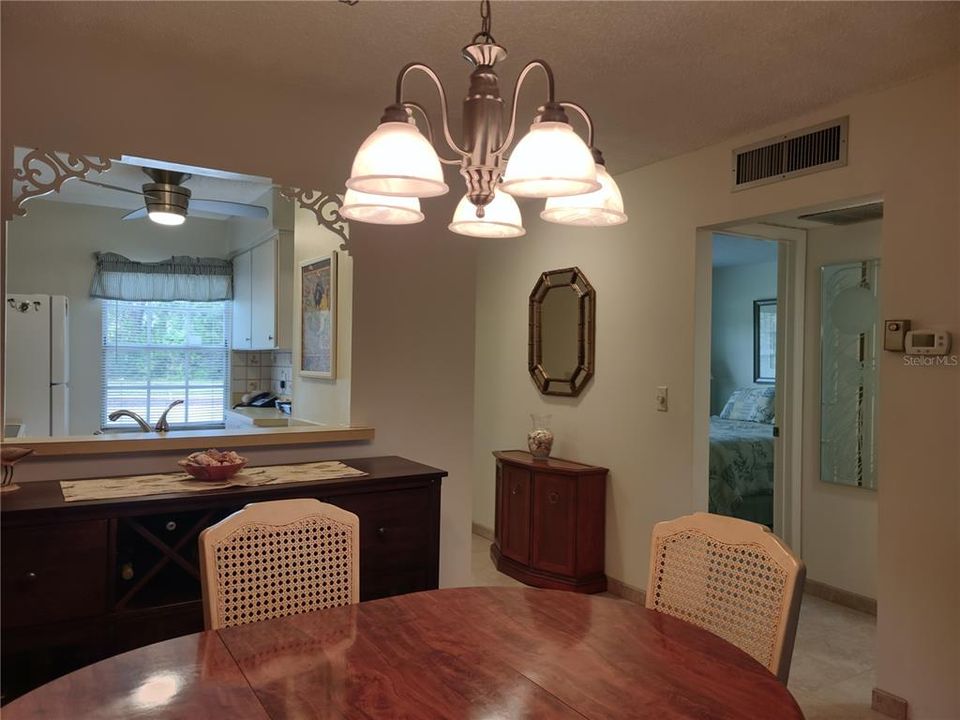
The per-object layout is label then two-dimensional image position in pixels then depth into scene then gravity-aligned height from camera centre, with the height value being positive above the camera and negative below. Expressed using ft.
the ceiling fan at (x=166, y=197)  13.04 +2.96
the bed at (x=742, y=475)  14.55 -2.41
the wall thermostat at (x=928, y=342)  8.14 +0.24
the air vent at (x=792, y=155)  9.44 +2.96
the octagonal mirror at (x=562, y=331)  13.70 +0.56
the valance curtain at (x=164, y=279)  18.22 +2.04
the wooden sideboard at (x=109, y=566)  6.41 -2.14
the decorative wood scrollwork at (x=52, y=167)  7.66 +2.05
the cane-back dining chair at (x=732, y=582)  5.19 -1.80
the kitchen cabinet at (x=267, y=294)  16.40 +1.51
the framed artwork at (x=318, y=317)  11.51 +0.67
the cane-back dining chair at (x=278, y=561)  5.69 -1.77
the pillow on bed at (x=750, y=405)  19.60 -1.30
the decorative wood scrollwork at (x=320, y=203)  9.35 +2.07
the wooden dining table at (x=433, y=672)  3.81 -1.93
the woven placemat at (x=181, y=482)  7.20 -1.43
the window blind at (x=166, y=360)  18.76 -0.16
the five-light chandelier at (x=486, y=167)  4.31 +1.23
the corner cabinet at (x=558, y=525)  12.90 -3.15
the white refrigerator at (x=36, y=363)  15.64 -0.23
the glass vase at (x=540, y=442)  14.03 -1.70
